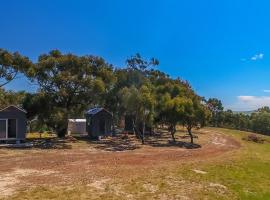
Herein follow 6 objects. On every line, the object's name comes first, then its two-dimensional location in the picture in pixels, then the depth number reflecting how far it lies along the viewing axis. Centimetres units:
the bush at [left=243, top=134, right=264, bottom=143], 2744
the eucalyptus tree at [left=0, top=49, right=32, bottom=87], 1967
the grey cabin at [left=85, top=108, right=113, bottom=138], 2225
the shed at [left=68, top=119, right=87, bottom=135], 2924
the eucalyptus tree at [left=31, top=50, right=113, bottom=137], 2008
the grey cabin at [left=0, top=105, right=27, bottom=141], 1747
